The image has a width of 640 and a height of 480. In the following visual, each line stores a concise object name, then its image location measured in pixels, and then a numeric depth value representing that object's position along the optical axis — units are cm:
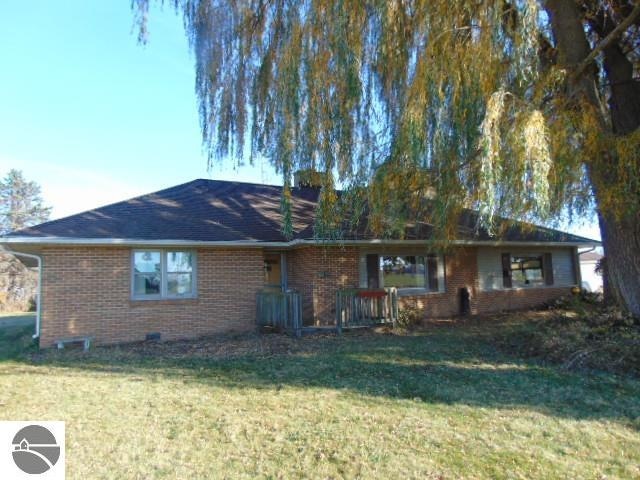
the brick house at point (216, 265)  951
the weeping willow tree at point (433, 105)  567
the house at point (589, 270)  2758
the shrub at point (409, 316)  1155
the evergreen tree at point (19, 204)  3947
